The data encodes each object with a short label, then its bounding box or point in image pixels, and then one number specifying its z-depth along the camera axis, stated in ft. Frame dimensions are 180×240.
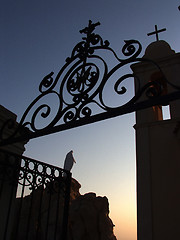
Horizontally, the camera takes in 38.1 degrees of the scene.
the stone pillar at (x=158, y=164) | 22.84
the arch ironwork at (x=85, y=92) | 8.06
